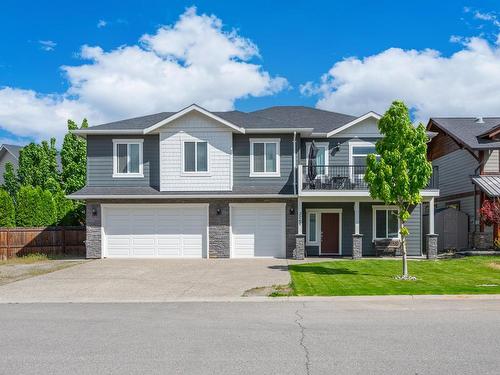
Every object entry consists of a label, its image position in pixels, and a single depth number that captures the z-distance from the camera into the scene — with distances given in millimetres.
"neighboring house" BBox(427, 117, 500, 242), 24125
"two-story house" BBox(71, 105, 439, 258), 22844
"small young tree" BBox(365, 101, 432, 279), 15523
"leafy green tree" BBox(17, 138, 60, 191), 29797
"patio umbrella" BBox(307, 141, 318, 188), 22962
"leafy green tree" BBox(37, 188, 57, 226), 25578
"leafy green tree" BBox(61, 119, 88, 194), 29641
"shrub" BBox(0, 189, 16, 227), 24797
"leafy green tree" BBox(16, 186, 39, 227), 25359
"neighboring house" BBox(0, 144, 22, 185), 41500
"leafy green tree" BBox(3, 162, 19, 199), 30188
